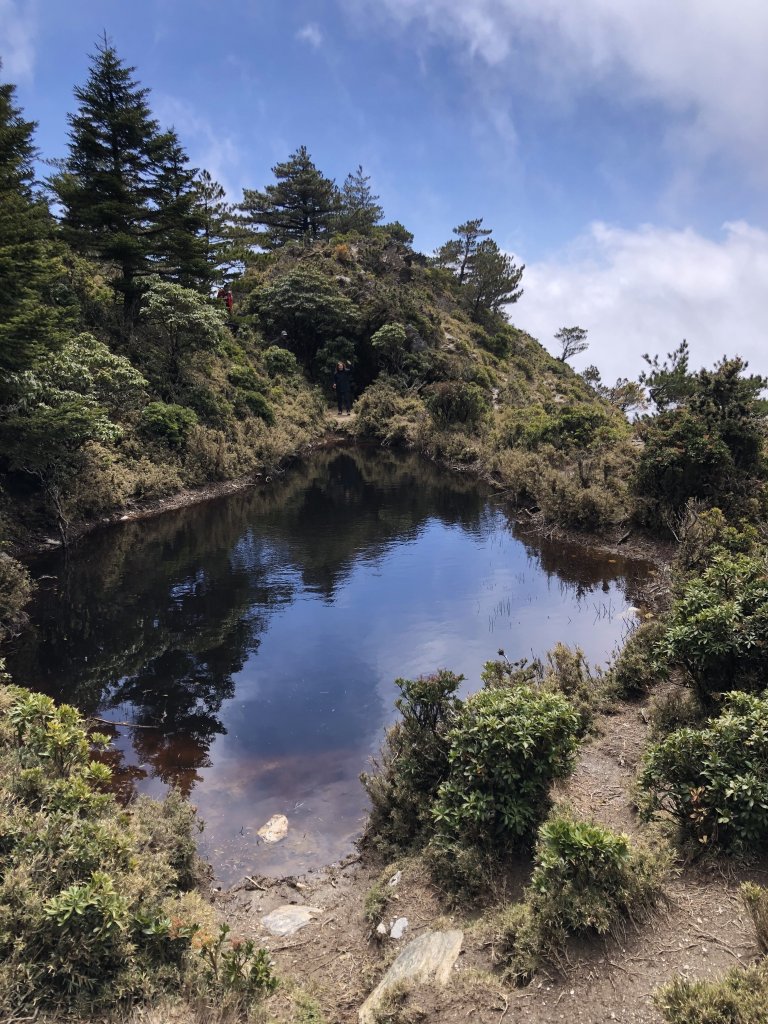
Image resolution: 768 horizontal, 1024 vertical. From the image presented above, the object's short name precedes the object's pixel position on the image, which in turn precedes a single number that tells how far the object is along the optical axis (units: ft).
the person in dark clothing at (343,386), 147.00
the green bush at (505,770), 21.25
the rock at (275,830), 26.27
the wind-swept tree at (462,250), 198.80
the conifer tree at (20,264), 48.19
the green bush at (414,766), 24.77
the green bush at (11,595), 44.24
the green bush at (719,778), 17.61
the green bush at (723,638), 24.80
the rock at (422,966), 16.79
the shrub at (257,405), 109.81
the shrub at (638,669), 33.06
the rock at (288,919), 21.58
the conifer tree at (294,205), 195.00
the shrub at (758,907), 14.16
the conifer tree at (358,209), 212.80
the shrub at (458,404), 125.49
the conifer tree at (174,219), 94.27
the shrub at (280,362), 139.95
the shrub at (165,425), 83.46
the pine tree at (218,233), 106.72
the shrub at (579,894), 16.08
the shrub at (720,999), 12.22
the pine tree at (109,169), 86.07
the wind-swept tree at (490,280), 191.83
